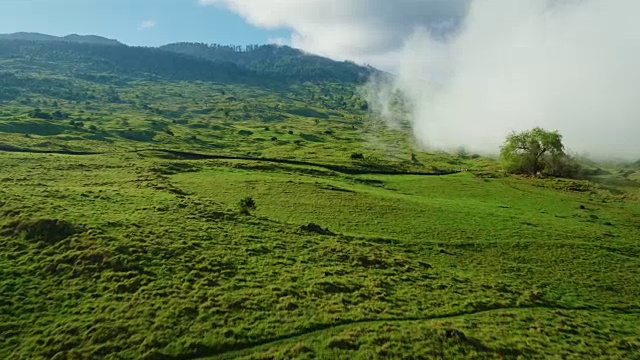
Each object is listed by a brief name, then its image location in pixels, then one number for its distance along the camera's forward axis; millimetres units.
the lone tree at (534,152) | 112812
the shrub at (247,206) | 57781
